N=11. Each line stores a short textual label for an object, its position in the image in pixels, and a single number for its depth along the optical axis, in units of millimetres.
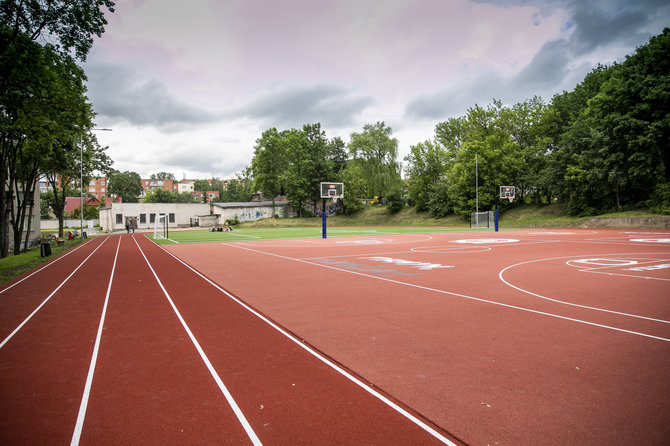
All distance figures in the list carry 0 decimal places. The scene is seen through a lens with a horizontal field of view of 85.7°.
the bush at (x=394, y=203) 65381
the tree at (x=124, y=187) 98500
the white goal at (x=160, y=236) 35562
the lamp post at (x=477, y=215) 47384
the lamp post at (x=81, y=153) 31391
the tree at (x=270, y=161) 68750
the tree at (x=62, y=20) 13641
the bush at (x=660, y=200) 33281
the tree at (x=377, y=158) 66250
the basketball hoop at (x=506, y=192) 43625
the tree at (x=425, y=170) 62156
